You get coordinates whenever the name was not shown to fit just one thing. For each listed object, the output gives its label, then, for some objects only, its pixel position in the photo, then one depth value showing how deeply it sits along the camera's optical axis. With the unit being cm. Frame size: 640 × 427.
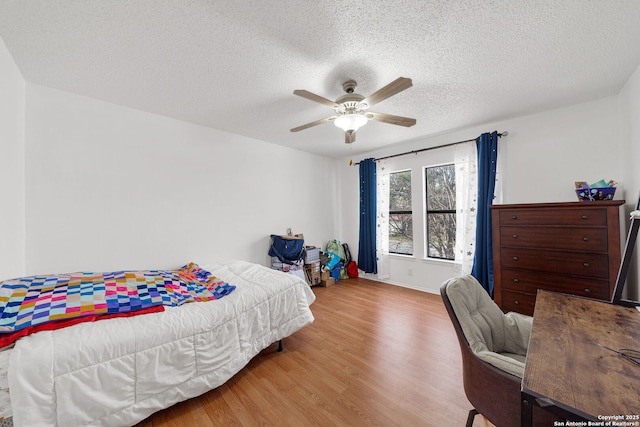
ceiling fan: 180
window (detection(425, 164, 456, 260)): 371
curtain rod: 303
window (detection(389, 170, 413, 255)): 417
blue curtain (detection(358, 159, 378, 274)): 441
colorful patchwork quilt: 138
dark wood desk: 68
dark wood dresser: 205
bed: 115
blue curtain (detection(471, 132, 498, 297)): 306
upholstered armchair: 99
